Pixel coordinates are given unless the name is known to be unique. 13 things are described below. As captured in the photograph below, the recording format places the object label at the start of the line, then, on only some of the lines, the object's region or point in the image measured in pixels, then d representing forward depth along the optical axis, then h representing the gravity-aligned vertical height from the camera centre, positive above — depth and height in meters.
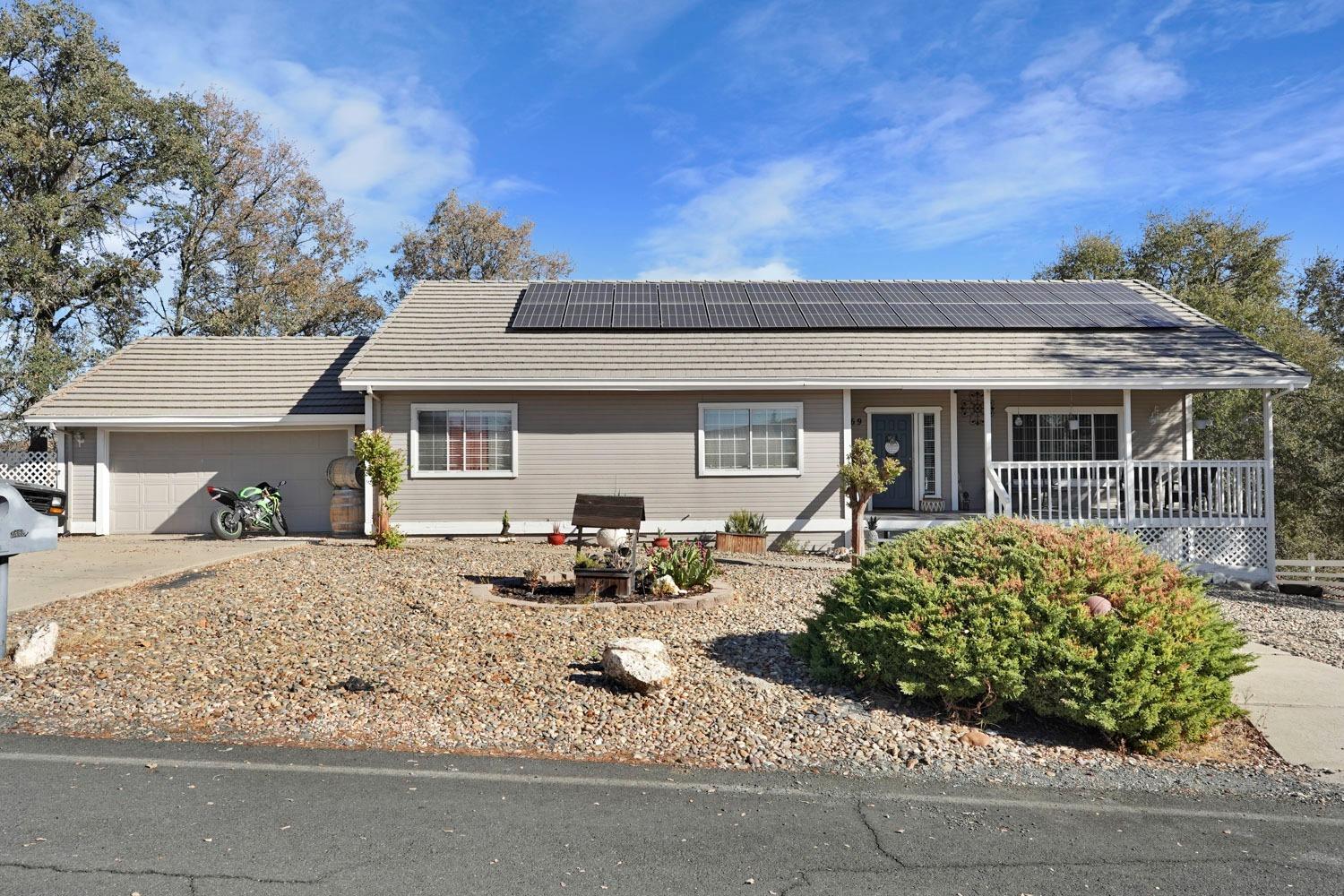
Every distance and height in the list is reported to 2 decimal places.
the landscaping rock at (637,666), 5.80 -1.34
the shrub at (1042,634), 5.25 -1.10
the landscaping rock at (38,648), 6.39 -1.34
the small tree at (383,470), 12.32 -0.08
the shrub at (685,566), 8.85 -1.05
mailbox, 6.46 -0.41
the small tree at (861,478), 12.32 -0.23
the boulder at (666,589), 8.52 -1.22
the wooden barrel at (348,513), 14.94 -0.82
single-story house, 14.08 +0.82
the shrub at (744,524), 13.73 -0.97
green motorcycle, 14.74 -0.82
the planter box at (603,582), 8.44 -1.14
